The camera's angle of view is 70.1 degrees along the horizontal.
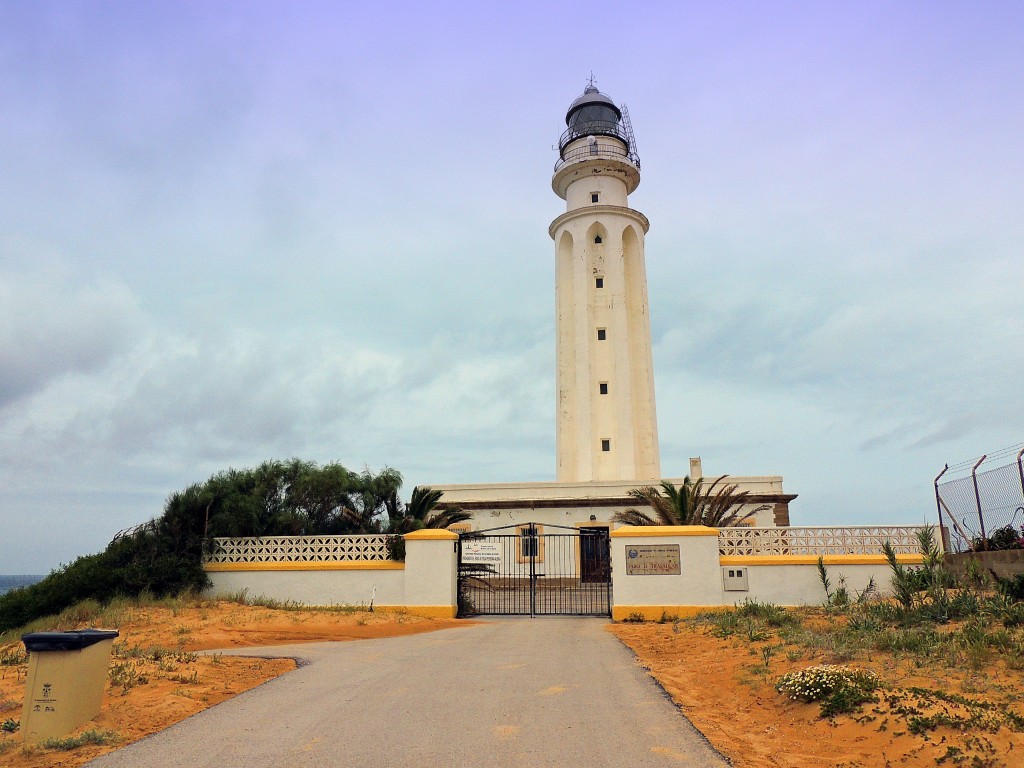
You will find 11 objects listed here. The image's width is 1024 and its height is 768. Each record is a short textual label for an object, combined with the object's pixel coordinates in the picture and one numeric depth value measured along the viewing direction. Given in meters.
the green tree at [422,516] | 19.23
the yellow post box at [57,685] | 6.51
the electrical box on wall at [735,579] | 16.77
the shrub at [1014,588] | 10.86
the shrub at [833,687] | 6.73
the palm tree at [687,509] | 19.44
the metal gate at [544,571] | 20.23
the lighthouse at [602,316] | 33.53
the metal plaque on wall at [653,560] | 16.64
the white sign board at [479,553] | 19.91
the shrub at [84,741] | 6.28
